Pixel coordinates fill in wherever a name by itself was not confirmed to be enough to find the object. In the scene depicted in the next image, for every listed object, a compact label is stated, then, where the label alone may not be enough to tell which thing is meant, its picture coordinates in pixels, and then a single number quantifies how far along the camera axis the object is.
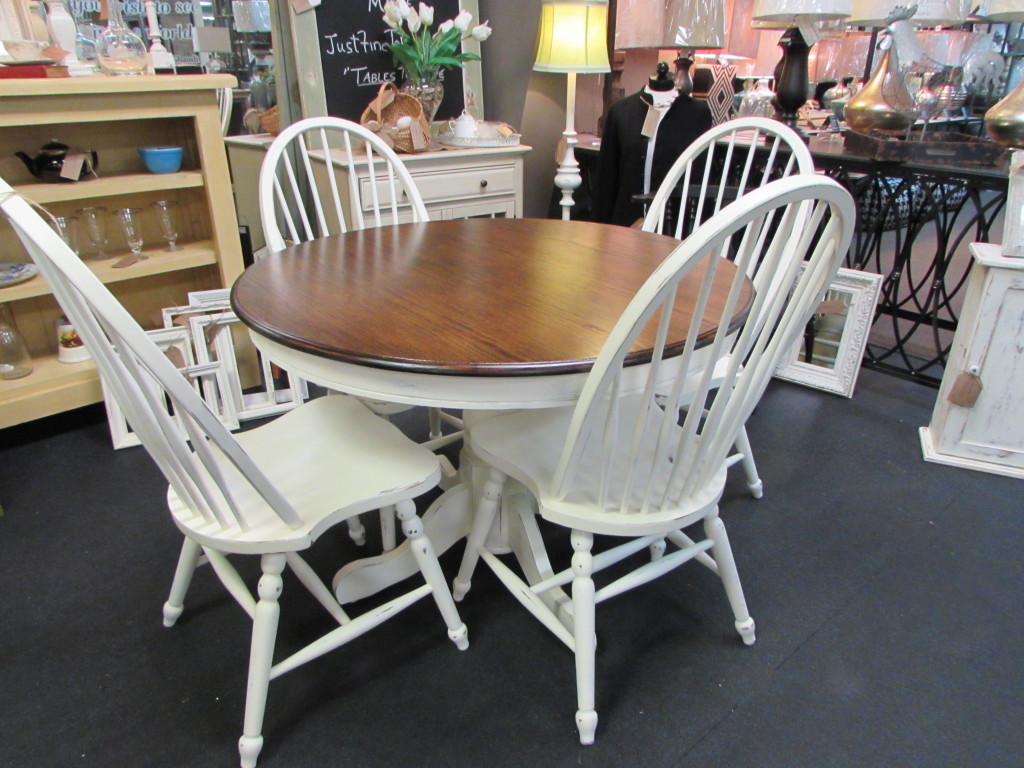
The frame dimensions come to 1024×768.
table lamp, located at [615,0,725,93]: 2.62
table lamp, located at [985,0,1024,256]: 1.87
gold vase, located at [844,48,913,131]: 2.47
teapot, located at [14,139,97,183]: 1.98
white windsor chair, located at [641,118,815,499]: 1.76
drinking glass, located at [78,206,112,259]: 2.11
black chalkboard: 2.44
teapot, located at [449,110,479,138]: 2.56
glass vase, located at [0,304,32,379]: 2.06
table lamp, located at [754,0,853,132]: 2.39
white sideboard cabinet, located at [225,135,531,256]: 2.45
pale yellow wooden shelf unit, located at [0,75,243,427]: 1.88
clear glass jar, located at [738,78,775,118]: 3.17
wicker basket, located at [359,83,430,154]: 2.40
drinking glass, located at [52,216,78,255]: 2.11
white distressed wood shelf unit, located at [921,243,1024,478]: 1.89
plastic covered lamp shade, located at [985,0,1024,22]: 2.11
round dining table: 1.02
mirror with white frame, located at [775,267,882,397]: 2.41
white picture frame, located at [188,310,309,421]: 2.15
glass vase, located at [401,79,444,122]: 2.49
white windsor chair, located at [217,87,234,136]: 2.76
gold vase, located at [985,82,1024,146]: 2.07
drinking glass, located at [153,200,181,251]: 2.21
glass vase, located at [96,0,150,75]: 2.01
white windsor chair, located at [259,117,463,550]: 1.76
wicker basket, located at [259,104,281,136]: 2.60
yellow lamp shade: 2.36
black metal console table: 2.21
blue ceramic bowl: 2.14
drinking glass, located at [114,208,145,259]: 2.12
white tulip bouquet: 2.34
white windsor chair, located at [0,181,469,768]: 0.86
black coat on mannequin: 2.38
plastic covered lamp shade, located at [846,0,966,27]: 2.62
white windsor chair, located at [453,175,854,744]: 0.87
